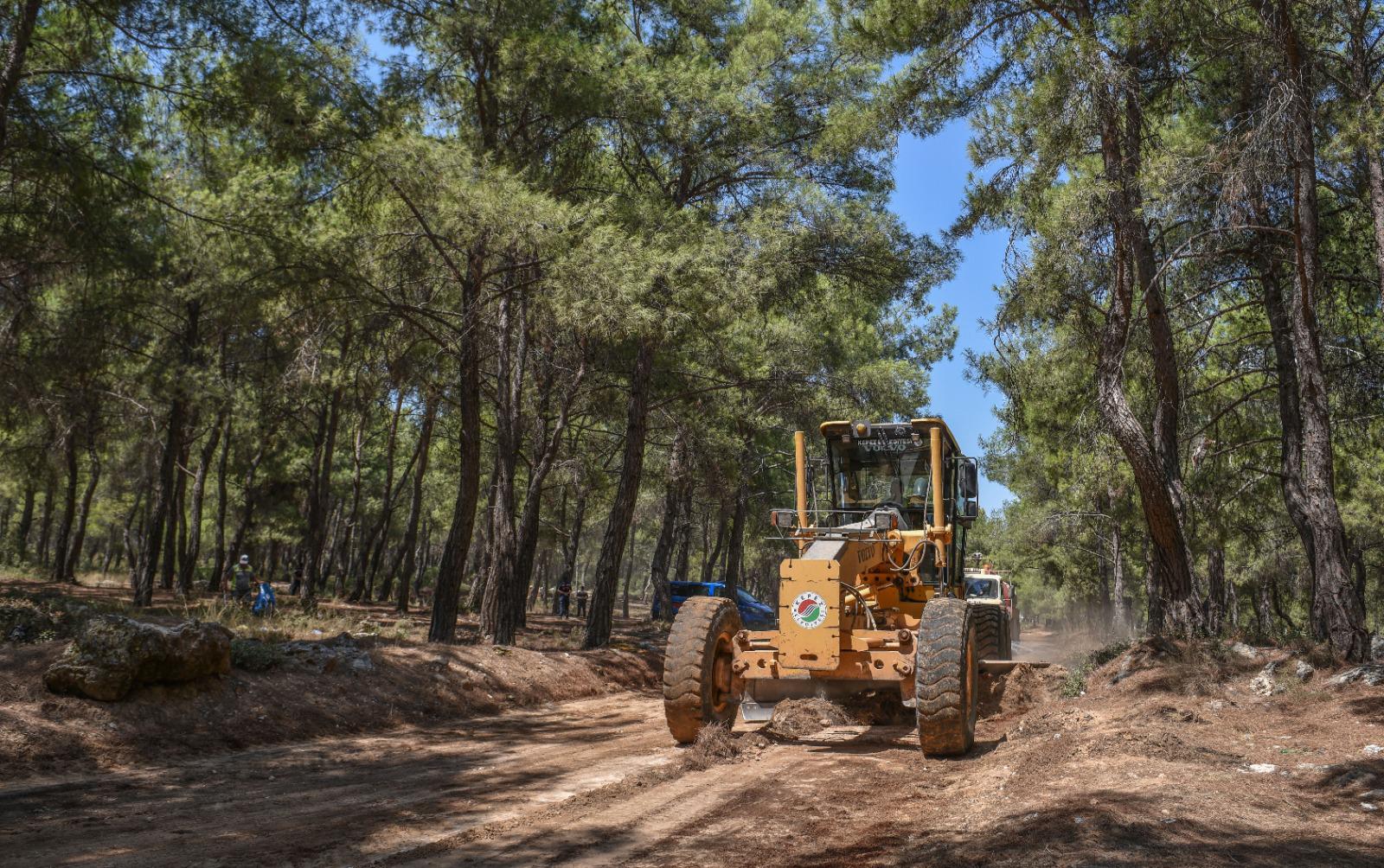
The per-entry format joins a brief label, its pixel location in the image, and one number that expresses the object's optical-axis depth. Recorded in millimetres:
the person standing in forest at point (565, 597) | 33231
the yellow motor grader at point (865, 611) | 8148
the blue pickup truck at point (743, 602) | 30891
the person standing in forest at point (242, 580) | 22078
